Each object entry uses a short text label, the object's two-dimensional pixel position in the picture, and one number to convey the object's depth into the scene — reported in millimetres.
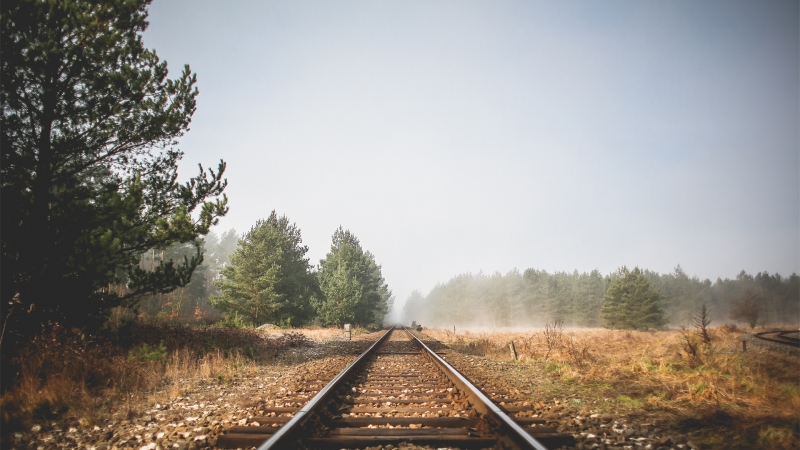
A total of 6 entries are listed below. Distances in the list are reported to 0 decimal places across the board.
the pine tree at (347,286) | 30953
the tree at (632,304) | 46938
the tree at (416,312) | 187362
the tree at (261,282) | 26891
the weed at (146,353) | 8070
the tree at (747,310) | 38594
